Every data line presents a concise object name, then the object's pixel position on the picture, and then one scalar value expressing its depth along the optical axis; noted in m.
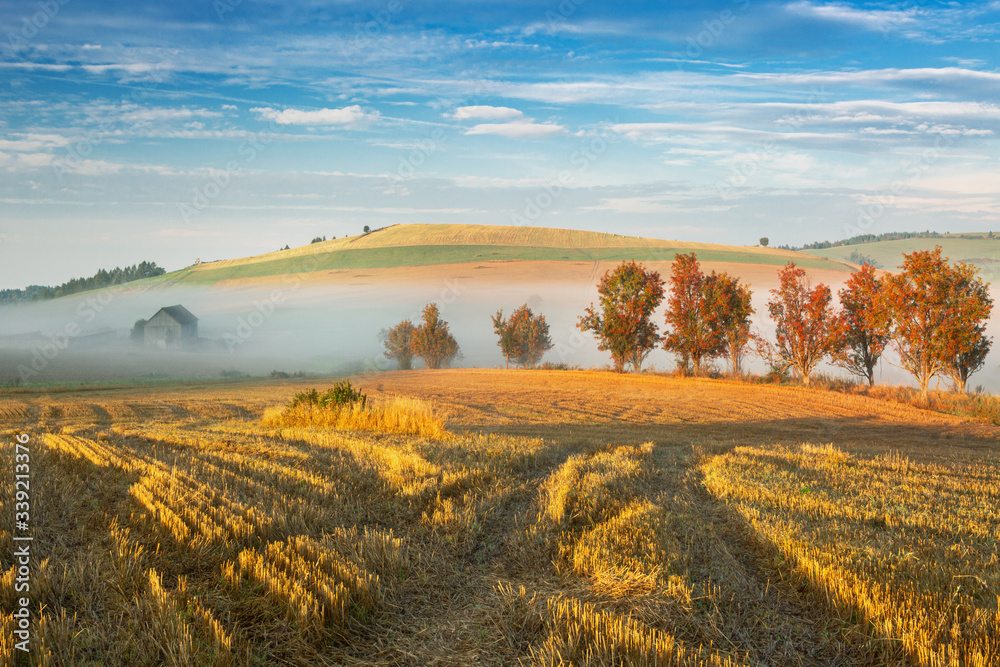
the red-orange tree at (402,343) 88.75
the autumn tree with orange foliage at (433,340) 86.00
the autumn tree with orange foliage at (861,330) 46.62
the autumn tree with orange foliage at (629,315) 55.38
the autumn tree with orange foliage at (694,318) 50.75
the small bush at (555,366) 60.59
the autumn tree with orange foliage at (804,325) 46.47
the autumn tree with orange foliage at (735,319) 50.81
